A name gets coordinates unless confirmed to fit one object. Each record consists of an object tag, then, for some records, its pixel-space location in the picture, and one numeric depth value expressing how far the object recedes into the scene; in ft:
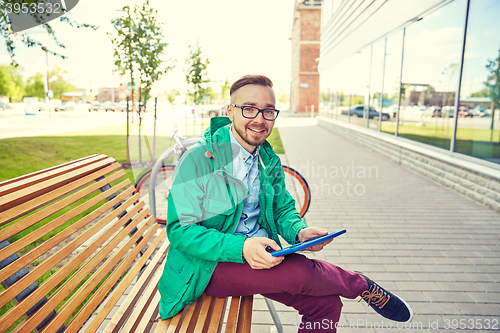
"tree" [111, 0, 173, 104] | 28.94
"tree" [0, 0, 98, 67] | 21.40
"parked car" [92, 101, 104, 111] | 183.47
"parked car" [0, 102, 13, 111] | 146.18
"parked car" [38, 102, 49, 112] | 149.44
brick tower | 141.49
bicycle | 12.70
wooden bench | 4.58
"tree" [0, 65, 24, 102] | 164.55
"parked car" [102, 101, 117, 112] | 181.70
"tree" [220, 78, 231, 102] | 98.96
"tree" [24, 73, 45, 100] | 197.21
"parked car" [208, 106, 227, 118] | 105.63
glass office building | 22.61
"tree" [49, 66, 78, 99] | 207.49
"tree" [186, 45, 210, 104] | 50.01
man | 5.93
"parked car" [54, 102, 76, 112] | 161.95
